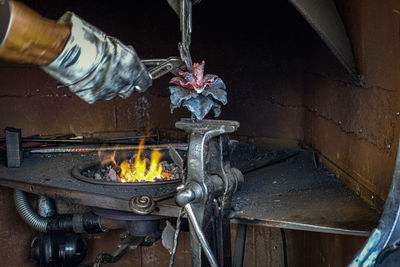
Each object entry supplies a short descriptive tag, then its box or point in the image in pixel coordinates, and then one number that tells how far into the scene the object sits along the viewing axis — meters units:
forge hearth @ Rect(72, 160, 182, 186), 2.37
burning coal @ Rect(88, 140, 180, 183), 2.68
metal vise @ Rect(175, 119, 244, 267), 1.79
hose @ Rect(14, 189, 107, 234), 2.63
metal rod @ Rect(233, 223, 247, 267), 2.36
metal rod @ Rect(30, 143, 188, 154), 2.97
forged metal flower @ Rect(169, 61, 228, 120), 1.90
